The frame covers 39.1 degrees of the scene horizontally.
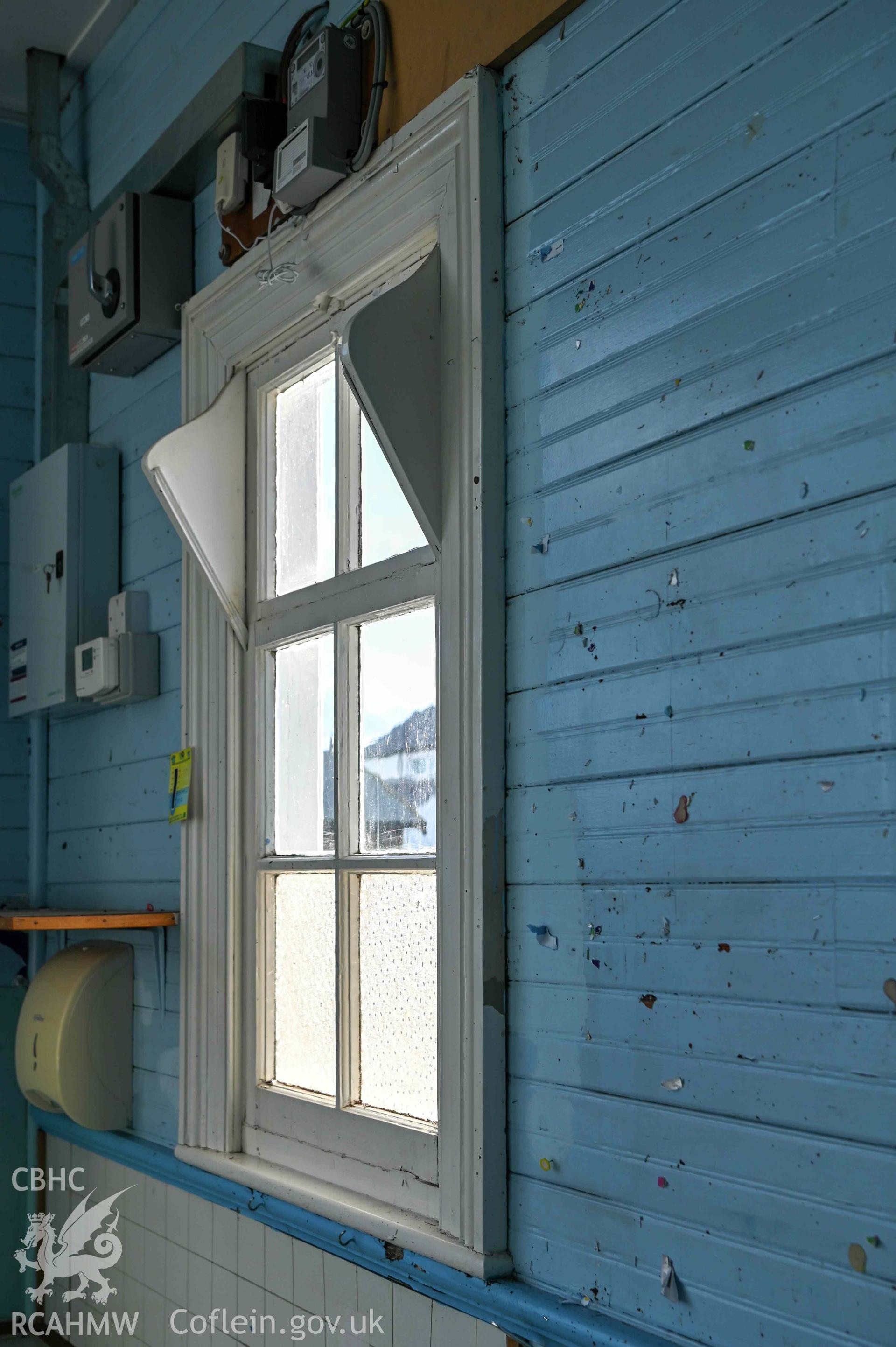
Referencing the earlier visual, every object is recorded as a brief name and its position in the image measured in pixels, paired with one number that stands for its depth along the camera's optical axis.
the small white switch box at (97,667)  2.91
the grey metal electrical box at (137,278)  2.82
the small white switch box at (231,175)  2.55
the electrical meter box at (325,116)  2.12
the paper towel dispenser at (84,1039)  2.86
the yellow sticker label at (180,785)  2.66
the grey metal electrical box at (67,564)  3.14
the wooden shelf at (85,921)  2.59
